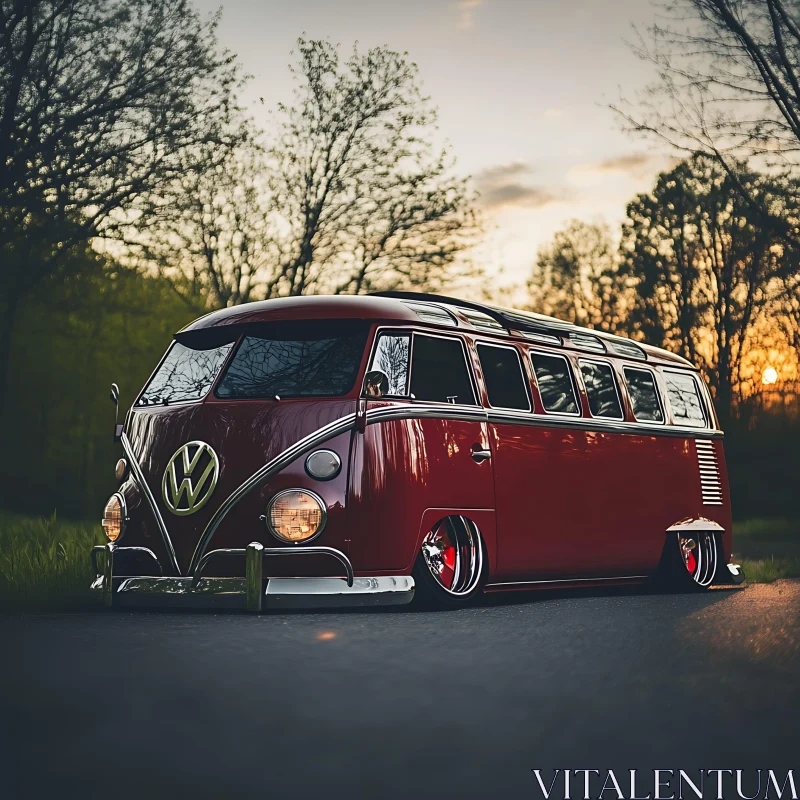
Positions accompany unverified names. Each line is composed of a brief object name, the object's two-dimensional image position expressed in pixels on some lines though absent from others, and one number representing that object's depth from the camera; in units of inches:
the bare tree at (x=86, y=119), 761.6
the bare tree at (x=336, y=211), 1165.1
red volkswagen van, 383.9
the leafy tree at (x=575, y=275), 1696.6
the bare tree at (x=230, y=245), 1132.5
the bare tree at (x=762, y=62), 727.7
